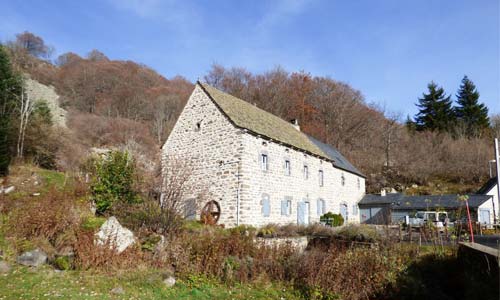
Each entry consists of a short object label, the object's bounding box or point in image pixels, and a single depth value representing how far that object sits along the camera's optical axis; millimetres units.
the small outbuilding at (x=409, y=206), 25906
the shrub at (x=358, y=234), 13805
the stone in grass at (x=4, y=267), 8328
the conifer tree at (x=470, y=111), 46438
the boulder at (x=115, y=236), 9734
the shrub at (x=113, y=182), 14055
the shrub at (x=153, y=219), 11875
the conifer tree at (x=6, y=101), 17578
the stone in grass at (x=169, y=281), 8609
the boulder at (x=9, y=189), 14870
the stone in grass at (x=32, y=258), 8930
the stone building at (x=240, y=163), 17672
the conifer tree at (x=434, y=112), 48281
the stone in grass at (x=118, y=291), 7676
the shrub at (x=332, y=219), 23072
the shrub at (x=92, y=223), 11105
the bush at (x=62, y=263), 8945
